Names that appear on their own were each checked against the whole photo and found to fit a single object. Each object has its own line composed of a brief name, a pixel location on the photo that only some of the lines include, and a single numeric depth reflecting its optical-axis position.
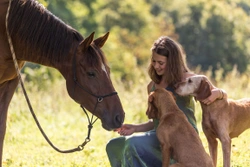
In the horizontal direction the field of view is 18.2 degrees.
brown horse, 6.71
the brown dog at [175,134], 6.36
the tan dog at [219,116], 7.20
